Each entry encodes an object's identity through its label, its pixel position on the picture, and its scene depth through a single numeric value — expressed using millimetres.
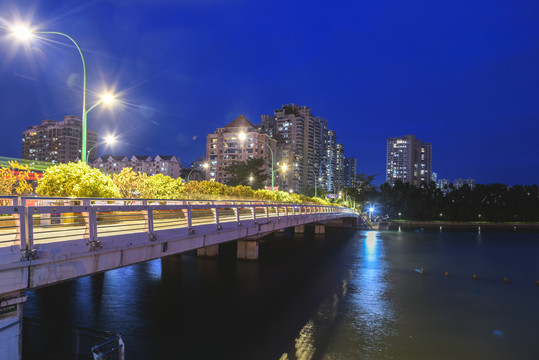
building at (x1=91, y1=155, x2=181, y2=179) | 162375
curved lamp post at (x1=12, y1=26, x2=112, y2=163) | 14000
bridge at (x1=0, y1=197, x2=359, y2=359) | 7016
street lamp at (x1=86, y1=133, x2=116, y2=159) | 31806
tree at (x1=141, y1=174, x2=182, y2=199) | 28891
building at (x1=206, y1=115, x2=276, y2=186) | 140375
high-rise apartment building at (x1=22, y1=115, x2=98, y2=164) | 176375
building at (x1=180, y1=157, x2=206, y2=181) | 169000
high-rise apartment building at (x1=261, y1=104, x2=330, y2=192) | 168862
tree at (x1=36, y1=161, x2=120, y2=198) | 14820
